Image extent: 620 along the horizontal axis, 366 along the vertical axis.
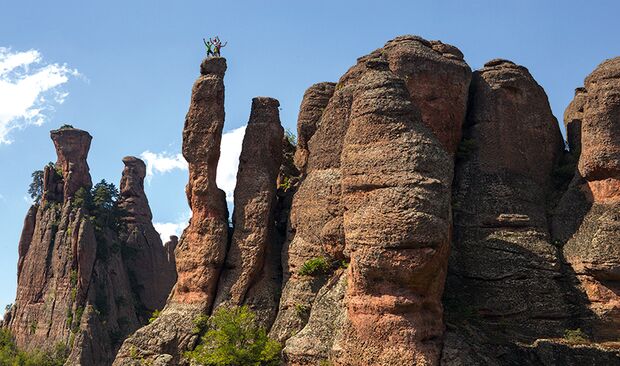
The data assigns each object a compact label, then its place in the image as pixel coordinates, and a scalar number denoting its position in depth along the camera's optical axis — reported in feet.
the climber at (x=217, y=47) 124.67
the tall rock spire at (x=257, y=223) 110.73
